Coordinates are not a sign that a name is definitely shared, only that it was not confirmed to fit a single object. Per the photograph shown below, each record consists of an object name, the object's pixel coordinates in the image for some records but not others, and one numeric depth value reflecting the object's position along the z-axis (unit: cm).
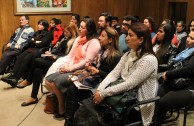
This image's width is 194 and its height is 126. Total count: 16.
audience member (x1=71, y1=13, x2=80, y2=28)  504
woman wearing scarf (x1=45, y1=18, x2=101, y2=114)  297
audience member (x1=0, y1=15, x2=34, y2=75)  460
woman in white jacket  212
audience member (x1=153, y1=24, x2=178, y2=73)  287
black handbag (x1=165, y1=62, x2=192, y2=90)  233
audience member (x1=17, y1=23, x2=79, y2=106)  347
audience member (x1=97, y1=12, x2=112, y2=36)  418
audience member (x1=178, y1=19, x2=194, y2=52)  328
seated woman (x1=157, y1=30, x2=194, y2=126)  227
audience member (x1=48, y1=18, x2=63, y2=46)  441
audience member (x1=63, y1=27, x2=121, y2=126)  270
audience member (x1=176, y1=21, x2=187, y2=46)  471
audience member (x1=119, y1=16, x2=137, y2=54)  360
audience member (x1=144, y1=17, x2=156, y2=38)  414
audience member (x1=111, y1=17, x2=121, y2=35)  493
